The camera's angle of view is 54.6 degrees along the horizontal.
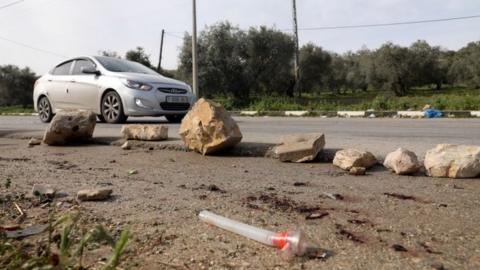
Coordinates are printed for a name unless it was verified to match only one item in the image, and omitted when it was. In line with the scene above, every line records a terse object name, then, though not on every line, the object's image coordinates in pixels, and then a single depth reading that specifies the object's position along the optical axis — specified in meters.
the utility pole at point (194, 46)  21.34
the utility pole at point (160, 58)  40.72
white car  8.65
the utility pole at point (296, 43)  29.28
